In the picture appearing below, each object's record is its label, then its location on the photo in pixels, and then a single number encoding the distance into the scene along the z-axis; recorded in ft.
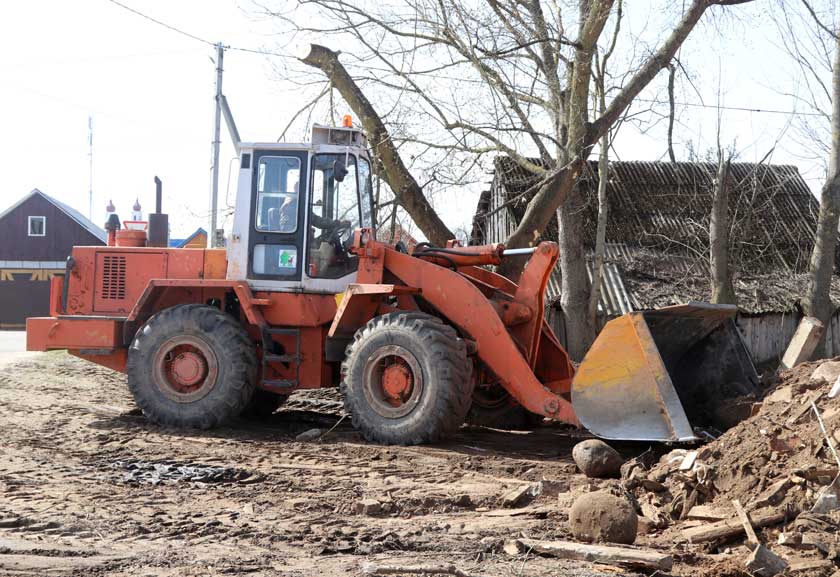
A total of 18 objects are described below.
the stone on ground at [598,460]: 23.98
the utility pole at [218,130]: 70.95
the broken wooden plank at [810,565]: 15.93
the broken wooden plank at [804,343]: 29.58
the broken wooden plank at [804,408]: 22.09
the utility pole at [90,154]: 186.97
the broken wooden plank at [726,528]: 17.98
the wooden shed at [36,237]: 140.87
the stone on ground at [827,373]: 23.53
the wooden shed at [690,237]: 59.21
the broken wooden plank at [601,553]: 16.01
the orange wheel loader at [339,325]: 28.40
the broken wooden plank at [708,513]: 18.89
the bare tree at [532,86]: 40.70
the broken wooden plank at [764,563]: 15.85
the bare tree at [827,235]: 45.85
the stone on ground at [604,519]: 17.60
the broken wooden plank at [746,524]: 17.70
